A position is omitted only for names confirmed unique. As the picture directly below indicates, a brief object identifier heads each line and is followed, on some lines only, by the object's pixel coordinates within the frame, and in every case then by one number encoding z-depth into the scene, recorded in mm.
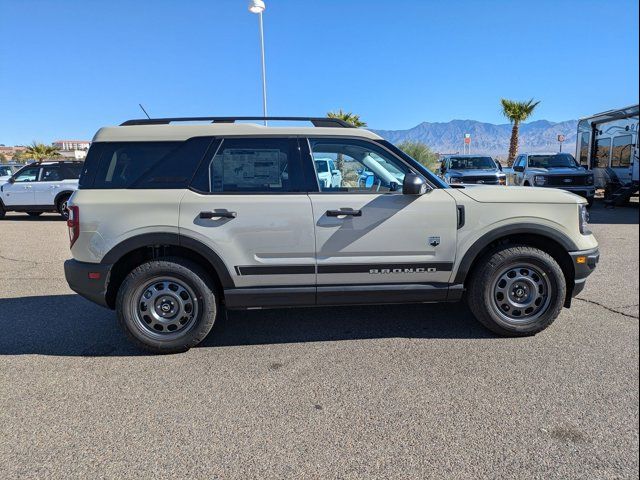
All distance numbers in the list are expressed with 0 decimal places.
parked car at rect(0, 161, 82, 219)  13828
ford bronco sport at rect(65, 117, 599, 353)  3688
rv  14188
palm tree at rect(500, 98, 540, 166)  30891
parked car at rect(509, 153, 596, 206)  14938
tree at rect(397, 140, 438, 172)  24891
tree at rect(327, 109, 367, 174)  30656
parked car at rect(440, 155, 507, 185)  14617
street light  15051
